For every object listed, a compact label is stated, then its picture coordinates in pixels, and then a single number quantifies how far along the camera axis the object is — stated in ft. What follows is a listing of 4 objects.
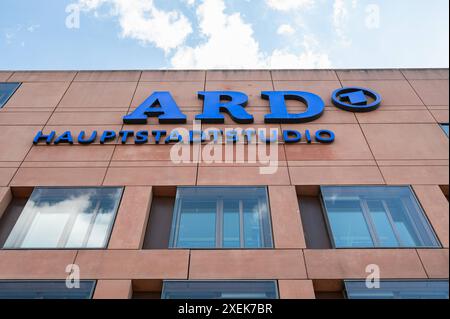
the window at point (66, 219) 35.27
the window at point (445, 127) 46.78
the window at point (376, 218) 35.00
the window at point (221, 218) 35.68
